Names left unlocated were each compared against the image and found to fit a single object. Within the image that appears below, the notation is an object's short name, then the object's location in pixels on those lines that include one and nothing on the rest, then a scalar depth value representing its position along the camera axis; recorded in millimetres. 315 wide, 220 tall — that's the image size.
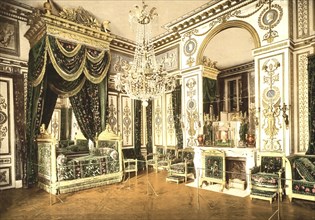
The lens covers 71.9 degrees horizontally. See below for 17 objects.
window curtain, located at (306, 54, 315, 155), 4582
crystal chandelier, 4901
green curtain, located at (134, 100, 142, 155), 8133
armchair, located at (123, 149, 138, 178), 6762
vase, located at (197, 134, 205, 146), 6176
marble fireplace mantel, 5082
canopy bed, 5625
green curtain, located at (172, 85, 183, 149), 7137
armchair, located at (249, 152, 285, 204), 4316
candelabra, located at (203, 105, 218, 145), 6445
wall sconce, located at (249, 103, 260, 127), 5249
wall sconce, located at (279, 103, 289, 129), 4766
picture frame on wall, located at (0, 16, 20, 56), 5582
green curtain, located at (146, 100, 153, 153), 8422
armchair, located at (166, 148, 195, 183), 6023
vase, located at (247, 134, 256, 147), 5301
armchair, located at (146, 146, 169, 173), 7023
